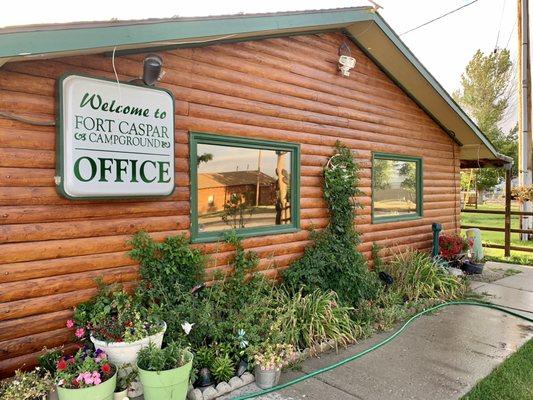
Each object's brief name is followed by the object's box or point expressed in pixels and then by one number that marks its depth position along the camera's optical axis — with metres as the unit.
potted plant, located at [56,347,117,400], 2.72
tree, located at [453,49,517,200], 32.00
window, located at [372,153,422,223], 7.15
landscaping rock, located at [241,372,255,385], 3.56
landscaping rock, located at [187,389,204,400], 3.24
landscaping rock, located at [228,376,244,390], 3.46
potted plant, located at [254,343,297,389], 3.49
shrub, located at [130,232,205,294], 3.83
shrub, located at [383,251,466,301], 6.15
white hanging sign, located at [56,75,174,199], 3.29
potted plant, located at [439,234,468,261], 7.89
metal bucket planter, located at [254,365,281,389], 3.49
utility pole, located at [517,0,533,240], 13.44
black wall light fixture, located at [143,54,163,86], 3.52
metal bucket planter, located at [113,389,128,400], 3.02
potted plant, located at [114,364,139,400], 3.04
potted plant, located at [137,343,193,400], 2.90
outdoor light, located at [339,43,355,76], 5.99
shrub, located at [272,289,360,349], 4.23
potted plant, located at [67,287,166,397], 3.15
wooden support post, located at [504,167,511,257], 10.27
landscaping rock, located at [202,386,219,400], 3.27
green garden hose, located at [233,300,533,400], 3.43
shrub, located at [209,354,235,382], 3.45
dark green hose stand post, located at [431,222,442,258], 7.82
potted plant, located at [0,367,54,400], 2.74
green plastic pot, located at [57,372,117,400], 2.71
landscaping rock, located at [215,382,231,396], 3.36
